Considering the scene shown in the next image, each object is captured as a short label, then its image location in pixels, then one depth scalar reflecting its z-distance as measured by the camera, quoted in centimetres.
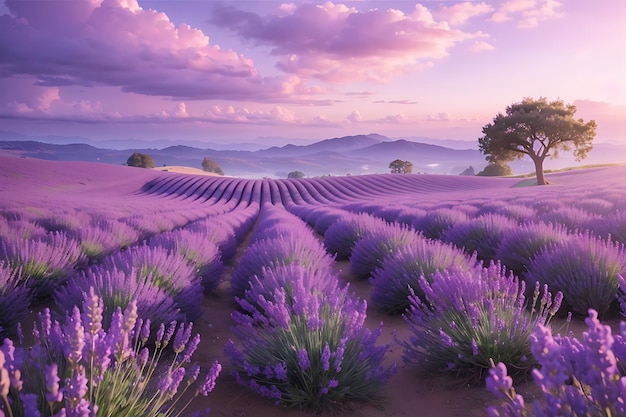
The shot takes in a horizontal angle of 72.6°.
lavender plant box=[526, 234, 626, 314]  368
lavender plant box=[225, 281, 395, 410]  248
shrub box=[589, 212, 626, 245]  536
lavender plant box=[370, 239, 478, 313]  422
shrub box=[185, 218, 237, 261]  756
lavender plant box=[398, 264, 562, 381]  267
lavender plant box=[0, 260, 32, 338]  341
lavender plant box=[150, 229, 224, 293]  521
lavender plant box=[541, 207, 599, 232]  636
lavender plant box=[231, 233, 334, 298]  475
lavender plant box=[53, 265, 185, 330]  314
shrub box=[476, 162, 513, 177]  6531
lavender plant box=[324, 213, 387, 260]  757
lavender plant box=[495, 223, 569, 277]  493
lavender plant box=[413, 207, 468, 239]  805
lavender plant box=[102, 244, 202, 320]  384
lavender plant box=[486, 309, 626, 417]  92
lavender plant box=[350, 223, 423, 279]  568
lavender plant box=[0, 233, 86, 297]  455
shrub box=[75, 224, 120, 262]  613
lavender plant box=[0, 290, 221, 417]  121
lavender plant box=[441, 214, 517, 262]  600
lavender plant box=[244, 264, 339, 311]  354
